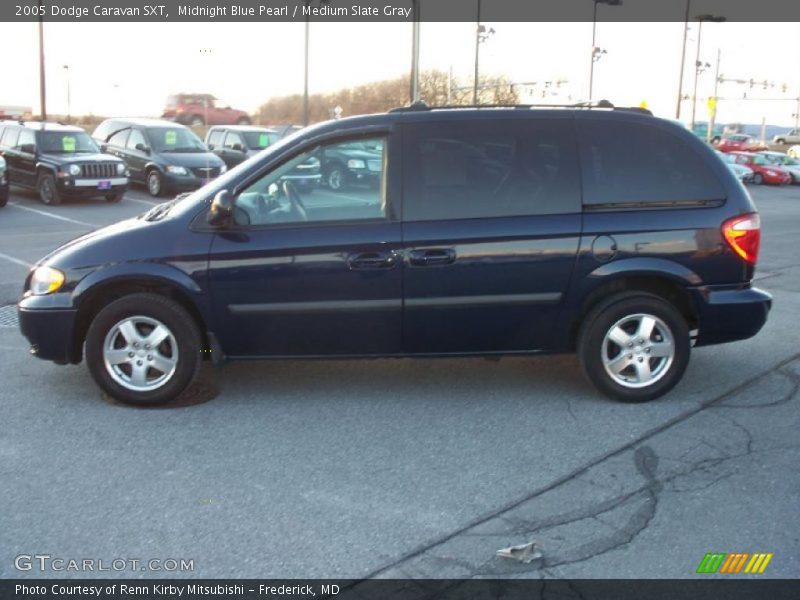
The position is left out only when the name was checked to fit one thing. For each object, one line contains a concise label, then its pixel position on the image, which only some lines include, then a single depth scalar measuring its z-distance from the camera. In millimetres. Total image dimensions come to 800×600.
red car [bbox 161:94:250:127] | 46812
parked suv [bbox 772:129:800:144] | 76125
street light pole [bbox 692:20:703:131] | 48219
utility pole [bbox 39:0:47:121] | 28422
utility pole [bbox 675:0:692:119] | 42669
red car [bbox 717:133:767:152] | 58794
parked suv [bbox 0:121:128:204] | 18422
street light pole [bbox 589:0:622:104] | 44853
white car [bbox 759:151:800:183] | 39616
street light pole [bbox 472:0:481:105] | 37656
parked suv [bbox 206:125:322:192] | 24094
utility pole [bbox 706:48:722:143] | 55609
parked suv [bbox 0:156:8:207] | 16791
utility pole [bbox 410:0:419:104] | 25852
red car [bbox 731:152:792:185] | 38938
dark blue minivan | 5387
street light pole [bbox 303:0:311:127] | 35156
